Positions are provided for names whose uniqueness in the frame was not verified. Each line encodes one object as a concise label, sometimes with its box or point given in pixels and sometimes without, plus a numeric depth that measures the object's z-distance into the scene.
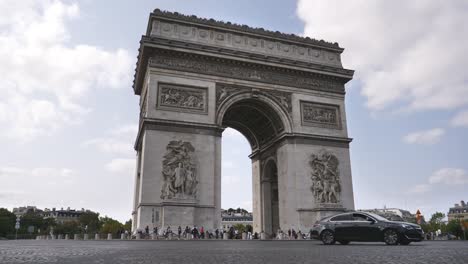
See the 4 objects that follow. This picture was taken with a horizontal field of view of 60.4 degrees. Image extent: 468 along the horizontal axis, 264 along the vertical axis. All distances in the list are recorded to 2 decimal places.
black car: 11.22
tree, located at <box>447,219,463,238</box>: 56.52
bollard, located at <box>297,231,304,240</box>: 22.44
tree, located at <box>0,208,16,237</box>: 66.19
